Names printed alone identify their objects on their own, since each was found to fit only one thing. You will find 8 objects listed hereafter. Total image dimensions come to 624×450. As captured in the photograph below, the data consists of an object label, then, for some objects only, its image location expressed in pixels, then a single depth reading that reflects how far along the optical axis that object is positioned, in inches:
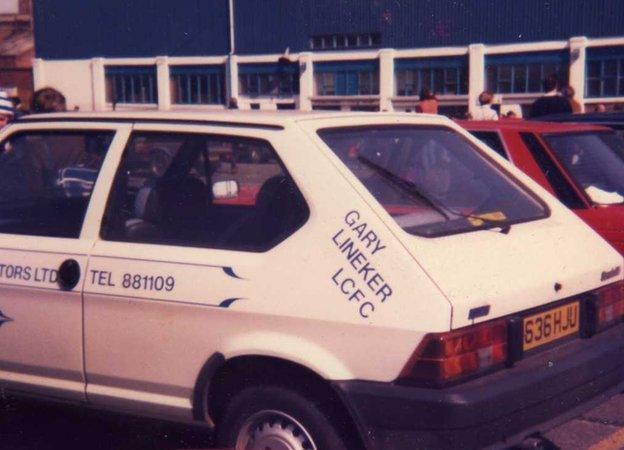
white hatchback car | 140.4
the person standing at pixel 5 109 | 382.3
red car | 241.6
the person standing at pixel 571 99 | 457.6
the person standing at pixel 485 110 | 546.9
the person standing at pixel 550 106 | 438.0
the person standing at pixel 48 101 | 291.6
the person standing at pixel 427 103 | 549.0
